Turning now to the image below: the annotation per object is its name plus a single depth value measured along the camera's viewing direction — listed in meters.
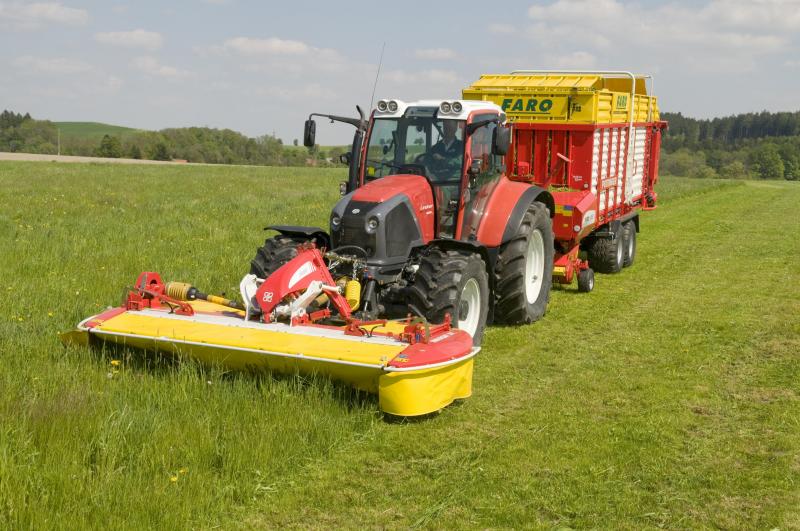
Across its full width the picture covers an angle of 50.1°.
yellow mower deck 5.77
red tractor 7.24
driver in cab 8.21
